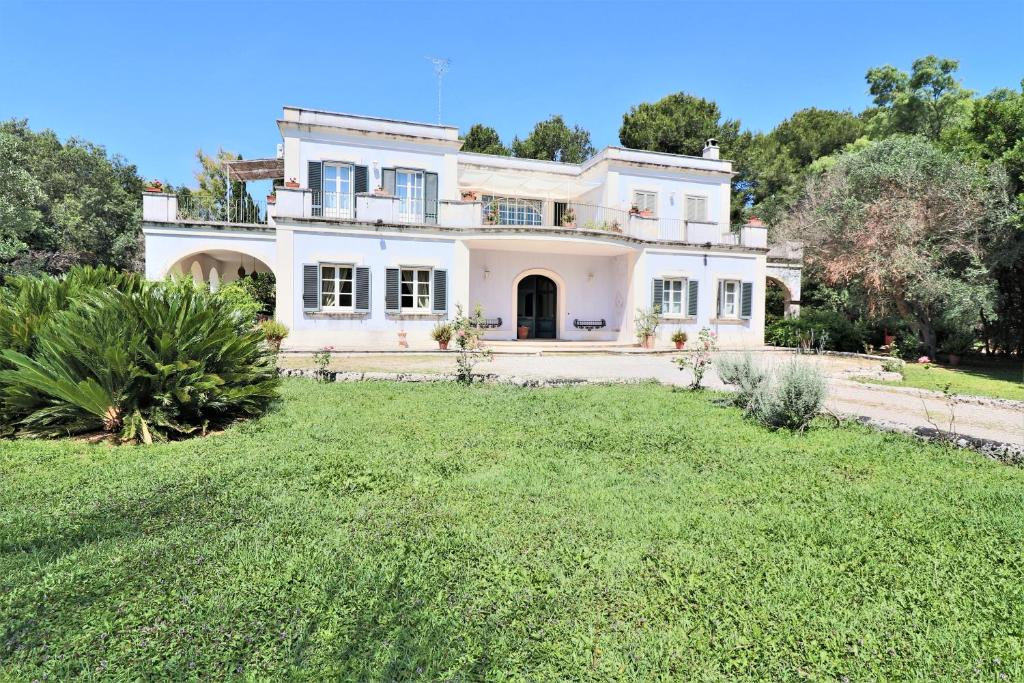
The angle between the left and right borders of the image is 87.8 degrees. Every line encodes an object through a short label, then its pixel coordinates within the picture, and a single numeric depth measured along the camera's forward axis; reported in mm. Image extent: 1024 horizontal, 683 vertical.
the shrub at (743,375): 7320
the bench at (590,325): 20859
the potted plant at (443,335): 16688
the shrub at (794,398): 6285
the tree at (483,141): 34312
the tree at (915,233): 13727
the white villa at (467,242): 16734
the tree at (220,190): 22542
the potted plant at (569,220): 19531
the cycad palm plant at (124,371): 5500
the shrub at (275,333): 14758
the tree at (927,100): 26625
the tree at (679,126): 32906
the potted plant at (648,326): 18531
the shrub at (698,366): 9086
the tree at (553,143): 36406
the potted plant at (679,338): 18578
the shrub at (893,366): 12500
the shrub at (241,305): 7285
